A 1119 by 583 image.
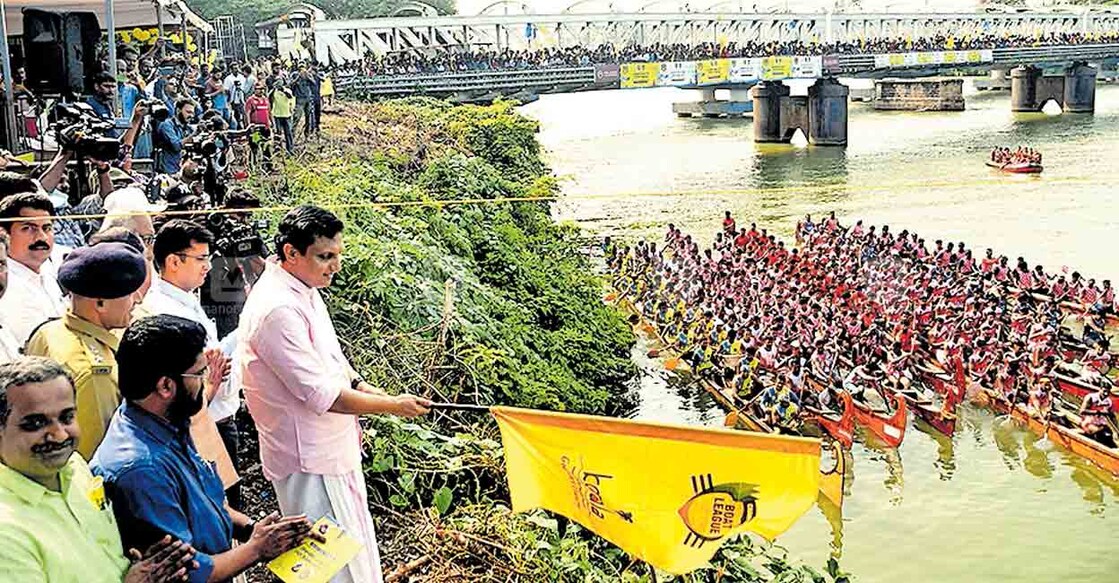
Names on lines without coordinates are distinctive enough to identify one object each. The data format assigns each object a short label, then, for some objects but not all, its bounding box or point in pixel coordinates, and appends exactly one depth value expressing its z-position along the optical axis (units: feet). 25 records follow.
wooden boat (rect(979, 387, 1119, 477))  33.01
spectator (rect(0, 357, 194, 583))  7.20
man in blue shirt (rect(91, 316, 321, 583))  8.19
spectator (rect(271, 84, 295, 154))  44.98
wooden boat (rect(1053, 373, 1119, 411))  37.45
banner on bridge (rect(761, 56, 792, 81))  123.34
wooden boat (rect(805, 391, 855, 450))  35.42
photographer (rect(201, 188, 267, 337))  16.71
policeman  9.58
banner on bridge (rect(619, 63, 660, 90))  109.81
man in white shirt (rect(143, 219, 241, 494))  12.18
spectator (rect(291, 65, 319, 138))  52.49
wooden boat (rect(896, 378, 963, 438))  36.74
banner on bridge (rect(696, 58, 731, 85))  119.14
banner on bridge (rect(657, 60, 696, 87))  115.14
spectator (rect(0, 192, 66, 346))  12.21
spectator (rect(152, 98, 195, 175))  26.27
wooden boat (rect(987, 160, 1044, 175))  96.52
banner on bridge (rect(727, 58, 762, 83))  123.13
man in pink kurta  10.91
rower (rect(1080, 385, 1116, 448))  33.73
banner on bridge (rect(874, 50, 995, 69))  138.82
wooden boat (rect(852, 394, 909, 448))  35.09
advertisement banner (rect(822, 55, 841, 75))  130.52
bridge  105.91
